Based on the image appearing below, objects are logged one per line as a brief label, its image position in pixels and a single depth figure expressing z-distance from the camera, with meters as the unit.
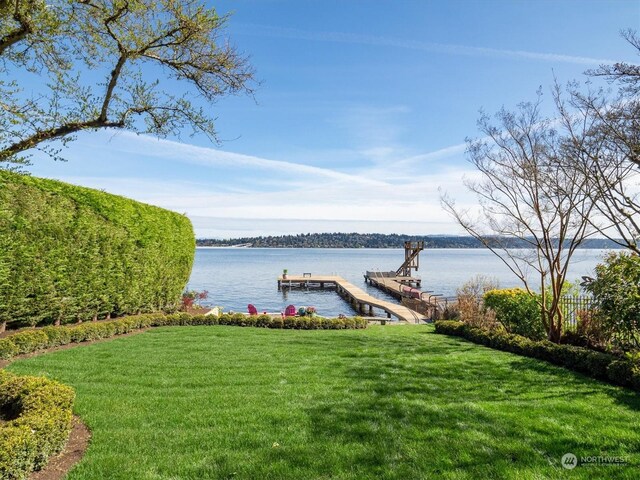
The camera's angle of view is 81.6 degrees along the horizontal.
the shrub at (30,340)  7.64
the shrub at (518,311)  10.68
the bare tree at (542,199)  9.46
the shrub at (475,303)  13.03
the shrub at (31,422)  3.13
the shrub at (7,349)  7.26
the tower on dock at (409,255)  42.47
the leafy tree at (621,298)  7.41
